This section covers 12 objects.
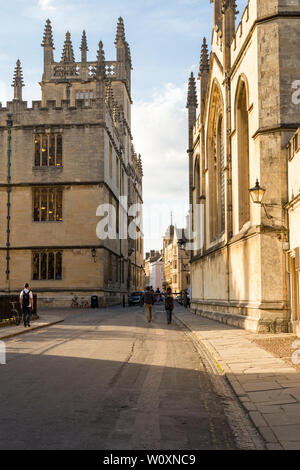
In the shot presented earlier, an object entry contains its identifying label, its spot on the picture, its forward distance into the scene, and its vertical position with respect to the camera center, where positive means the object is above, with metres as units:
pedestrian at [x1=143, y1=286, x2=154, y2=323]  22.60 -0.82
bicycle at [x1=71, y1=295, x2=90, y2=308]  37.50 -1.54
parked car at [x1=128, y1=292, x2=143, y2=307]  48.83 -1.66
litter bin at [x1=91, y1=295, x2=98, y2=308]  37.38 -1.39
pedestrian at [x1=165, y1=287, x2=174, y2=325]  22.28 -0.97
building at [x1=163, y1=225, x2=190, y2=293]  94.31 +2.88
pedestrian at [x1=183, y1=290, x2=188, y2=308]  42.61 -1.54
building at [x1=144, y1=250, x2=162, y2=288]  149.25 +4.03
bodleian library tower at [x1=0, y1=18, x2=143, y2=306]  37.94 +5.94
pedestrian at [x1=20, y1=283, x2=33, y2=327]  19.38 -0.82
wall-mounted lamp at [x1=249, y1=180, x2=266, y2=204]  15.14 +2.39
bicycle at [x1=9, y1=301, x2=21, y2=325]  20.86 -1.30
